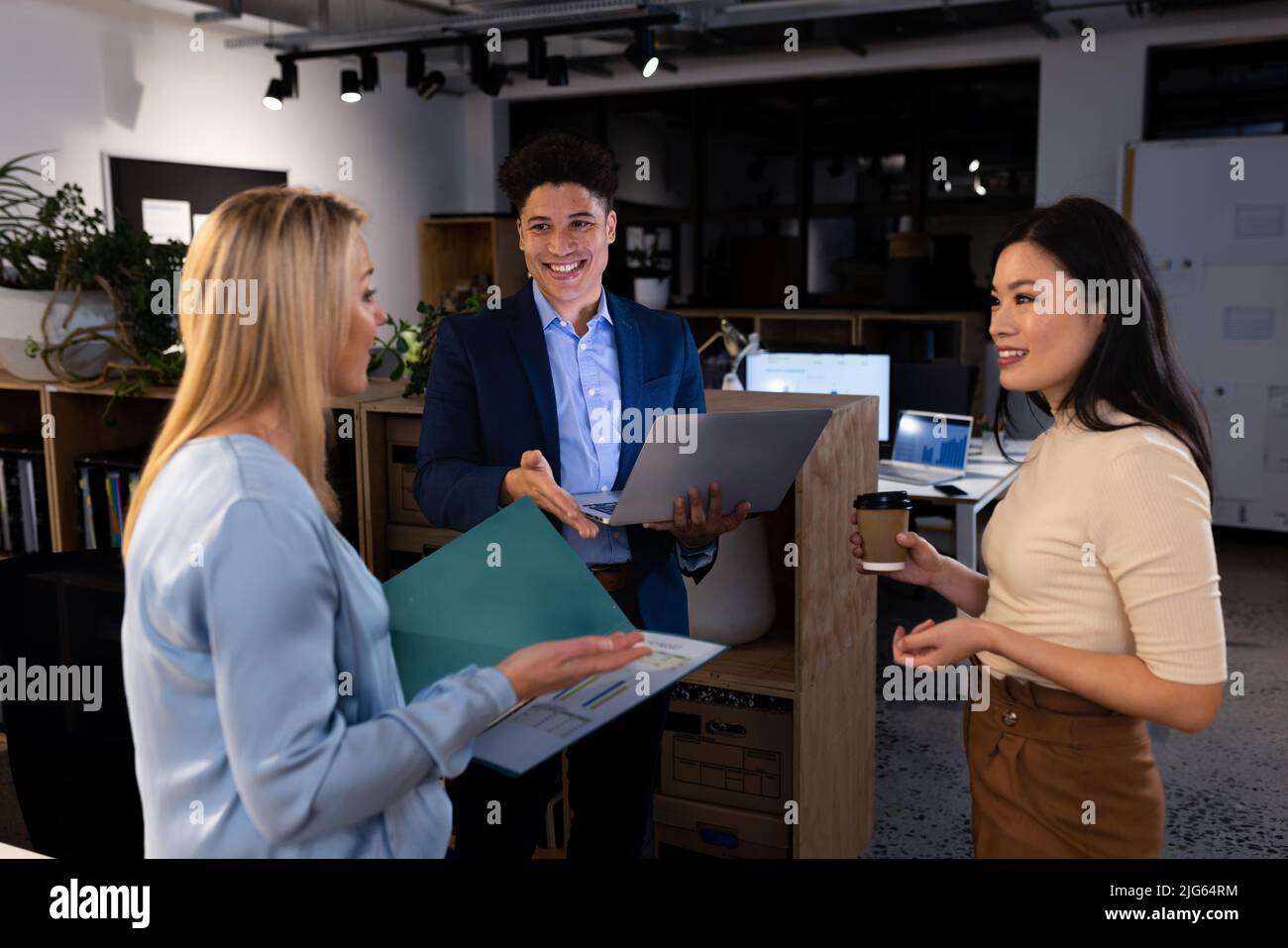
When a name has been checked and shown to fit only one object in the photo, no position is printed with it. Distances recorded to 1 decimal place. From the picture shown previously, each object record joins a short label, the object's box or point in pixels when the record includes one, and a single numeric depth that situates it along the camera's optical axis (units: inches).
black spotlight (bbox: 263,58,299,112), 275.9
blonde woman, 40.6
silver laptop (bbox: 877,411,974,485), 172.2
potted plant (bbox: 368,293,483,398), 109.7
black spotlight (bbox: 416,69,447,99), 283.1
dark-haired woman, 55.9
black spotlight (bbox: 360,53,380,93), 275.3
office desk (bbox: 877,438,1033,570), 159.6
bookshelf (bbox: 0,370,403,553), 130.4
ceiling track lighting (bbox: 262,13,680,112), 245.0
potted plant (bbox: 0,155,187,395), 123.3
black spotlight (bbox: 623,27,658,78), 244.1
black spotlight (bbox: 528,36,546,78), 258.5
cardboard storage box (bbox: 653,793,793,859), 99.9
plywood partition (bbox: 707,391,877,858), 95.8
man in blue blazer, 84.4
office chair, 74.6
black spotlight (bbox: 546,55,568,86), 271.6
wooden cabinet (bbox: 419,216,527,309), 348.2
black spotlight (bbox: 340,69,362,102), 284.4
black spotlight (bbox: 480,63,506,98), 271.9
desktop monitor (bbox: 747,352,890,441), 182.4
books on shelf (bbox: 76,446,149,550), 127.0
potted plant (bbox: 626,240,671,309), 284.4
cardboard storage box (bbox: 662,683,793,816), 99.3
